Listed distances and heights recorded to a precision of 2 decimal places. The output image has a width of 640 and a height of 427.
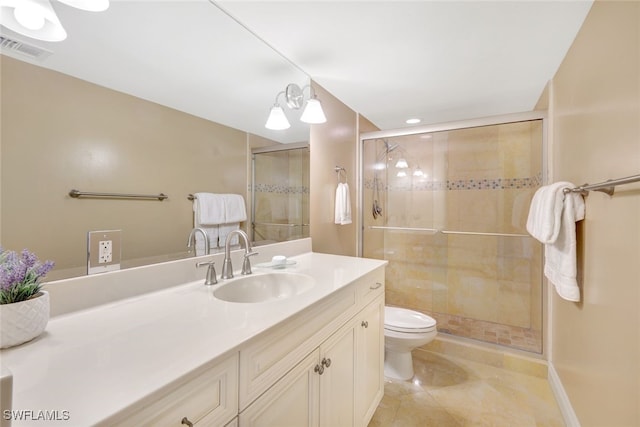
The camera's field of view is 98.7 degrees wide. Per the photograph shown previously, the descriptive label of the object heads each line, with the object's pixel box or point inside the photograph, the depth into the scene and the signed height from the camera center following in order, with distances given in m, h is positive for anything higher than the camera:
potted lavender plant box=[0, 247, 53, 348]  0.62 -0.20
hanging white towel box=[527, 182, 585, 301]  1.28 -0.06
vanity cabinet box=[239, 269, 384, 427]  0.77 -0.56
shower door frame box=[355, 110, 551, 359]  2.06 +0.70
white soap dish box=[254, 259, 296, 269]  1.47 -0.27
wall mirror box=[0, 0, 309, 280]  0.78 +0.32
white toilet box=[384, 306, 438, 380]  1.89 -0.86
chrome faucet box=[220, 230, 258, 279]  1.23 -0.19
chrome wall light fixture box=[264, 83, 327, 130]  1.65 +0.65
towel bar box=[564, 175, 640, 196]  0.83 +0.11
